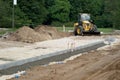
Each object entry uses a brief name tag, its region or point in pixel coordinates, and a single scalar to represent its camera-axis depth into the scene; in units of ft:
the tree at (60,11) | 225.15
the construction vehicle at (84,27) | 119.44
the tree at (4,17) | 164.76
